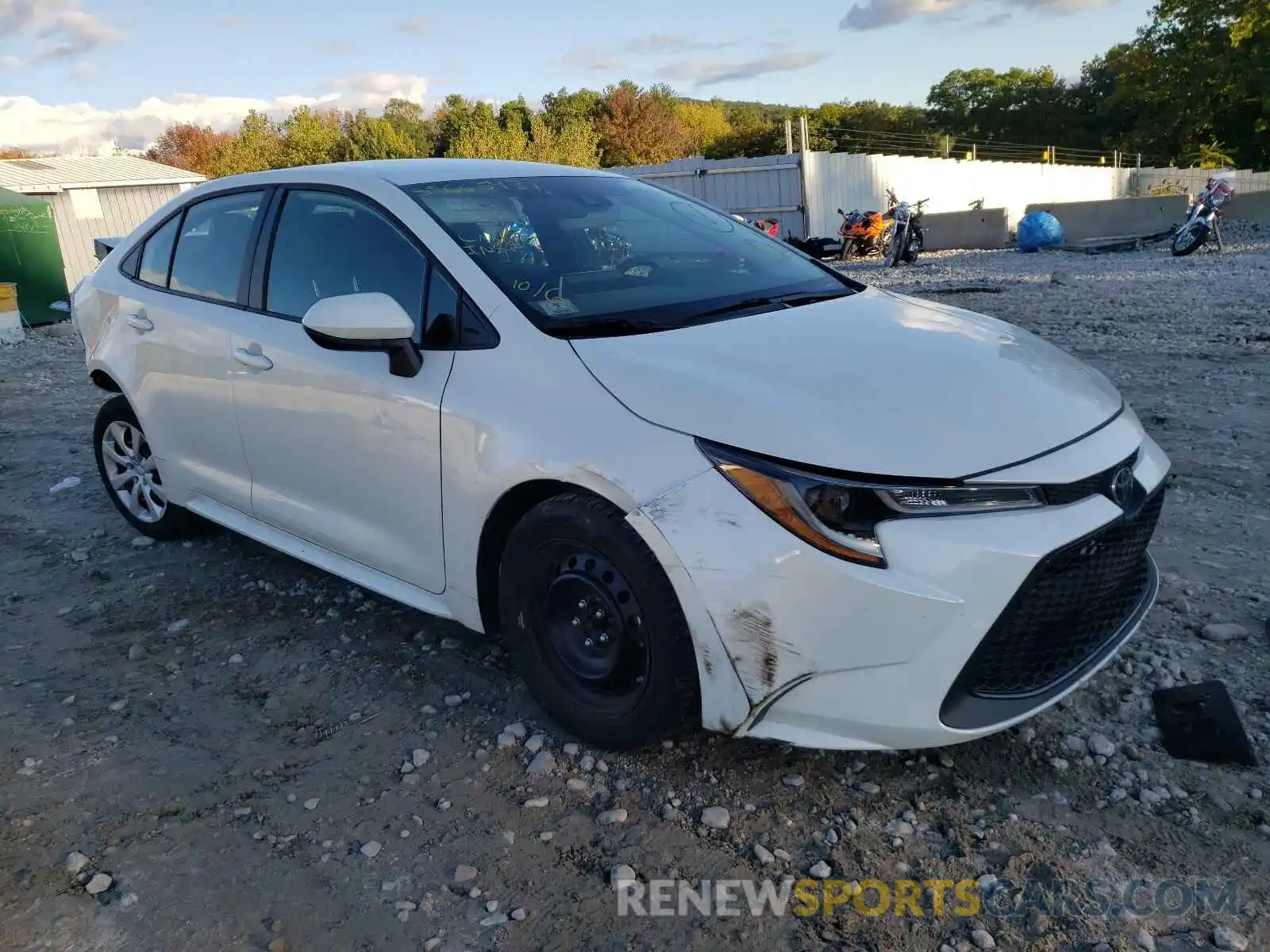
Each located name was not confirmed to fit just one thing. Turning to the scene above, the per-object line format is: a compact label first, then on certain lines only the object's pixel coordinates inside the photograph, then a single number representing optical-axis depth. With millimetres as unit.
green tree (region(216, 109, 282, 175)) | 47000
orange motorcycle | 20266
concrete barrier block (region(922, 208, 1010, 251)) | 20938
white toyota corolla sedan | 2252
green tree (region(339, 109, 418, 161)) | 51812
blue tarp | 18953
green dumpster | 15805
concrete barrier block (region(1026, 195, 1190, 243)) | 20781
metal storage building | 23188
